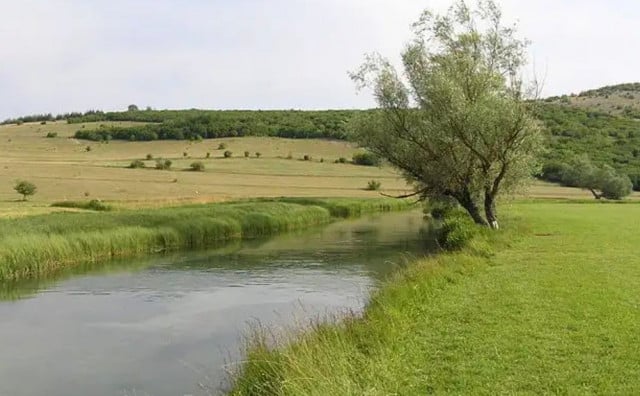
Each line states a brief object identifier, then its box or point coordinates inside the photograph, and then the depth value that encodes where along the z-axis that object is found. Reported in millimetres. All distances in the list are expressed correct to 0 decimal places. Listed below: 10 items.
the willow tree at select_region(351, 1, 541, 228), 26734
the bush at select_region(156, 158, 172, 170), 70000
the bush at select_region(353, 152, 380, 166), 80750
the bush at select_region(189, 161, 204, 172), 70188
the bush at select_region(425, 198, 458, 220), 34250
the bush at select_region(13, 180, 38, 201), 46625
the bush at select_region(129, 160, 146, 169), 69819
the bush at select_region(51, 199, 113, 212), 42531
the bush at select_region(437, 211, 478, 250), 24766
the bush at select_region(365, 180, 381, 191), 67394
